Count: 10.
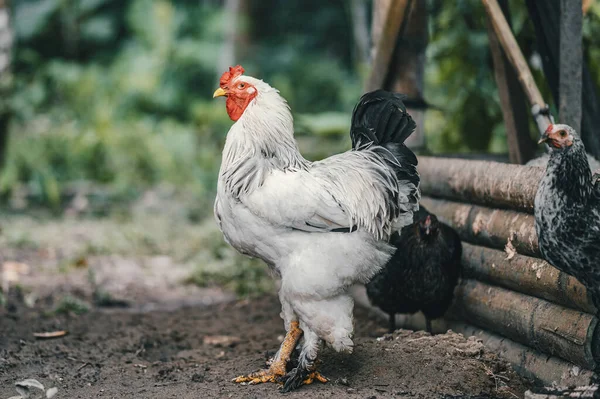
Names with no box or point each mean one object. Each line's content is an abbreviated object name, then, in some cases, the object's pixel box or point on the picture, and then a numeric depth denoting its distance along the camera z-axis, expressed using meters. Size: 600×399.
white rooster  3.99
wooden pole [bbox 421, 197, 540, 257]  4.34
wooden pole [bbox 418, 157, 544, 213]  4.36
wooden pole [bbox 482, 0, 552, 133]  4.93
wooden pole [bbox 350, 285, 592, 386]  3.84
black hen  4.92
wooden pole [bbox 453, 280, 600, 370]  3.71
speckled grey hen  3.34
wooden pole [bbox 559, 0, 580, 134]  4.90
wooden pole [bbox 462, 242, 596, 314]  3.85
